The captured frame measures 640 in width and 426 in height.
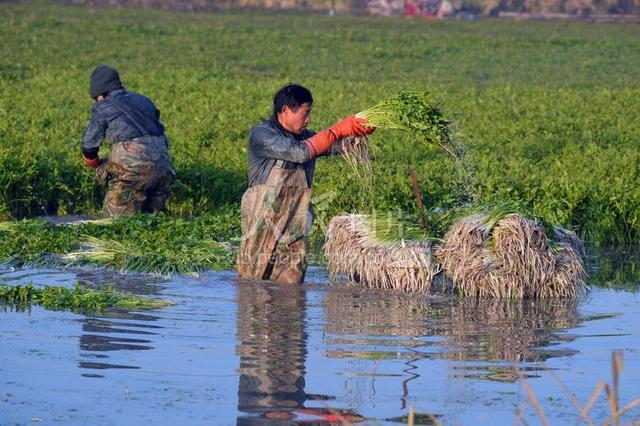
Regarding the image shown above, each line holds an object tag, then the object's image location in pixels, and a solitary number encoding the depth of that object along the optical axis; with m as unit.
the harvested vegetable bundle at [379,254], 20.42
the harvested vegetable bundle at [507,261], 19.94
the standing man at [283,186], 19.70
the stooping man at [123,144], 26.03
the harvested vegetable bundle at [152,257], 21.89
